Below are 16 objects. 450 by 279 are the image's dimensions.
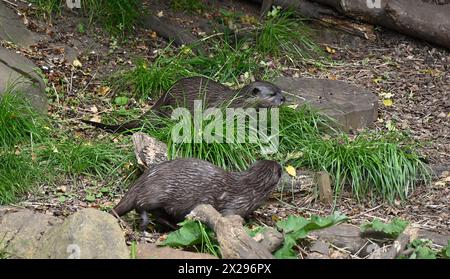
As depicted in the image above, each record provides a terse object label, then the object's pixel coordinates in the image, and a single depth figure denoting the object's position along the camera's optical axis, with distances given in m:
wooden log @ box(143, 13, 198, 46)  8.03
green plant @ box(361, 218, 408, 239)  4.86
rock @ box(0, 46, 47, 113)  6.58
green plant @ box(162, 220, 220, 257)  4.77
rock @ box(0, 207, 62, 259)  4.63
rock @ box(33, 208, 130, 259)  4.30
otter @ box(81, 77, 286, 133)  6.56
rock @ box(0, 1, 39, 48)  7.55
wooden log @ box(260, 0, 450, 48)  8.20
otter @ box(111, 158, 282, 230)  5.18
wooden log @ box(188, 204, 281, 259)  4.42
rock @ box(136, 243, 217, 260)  4.52
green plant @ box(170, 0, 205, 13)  8.48
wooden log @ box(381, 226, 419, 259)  4.60
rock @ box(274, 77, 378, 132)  6.74
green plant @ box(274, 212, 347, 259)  4.71
